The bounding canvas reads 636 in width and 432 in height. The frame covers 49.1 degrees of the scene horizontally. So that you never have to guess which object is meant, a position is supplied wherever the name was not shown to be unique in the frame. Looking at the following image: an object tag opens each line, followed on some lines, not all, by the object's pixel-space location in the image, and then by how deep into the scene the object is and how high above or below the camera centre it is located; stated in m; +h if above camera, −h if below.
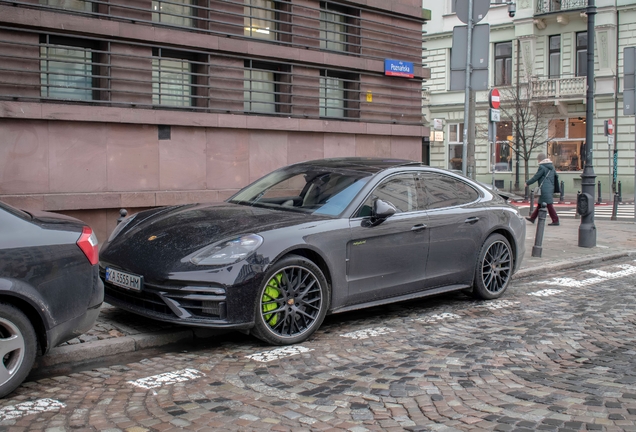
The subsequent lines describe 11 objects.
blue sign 17.00 +2.59
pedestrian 16.59 -0.16
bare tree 34.78 +2.84
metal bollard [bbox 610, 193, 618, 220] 19.72 -1.04
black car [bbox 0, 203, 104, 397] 4.30 -0.74
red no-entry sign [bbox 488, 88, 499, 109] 13.80 +1.47
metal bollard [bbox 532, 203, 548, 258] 11.25 -1.05
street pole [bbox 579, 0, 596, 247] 12.98 +0.28
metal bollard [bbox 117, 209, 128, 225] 7.55 -0.46
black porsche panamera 5.44 -0.67
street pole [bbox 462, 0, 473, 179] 10.35 +1.77
